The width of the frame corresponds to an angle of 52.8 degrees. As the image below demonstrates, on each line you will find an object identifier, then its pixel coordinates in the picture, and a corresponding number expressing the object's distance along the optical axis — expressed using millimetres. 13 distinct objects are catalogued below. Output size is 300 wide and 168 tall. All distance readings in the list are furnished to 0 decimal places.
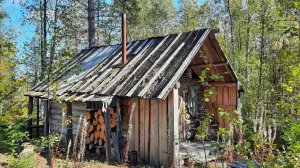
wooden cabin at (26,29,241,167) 9383
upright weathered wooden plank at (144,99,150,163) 9969
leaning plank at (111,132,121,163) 10051
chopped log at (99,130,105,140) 10828
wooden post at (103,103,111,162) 10141
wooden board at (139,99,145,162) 10117
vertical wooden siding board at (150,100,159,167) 9672
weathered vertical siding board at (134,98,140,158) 10267
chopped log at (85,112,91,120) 11164
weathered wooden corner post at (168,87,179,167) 9031
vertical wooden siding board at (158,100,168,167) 9372
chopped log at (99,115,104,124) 10788
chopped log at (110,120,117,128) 10578
